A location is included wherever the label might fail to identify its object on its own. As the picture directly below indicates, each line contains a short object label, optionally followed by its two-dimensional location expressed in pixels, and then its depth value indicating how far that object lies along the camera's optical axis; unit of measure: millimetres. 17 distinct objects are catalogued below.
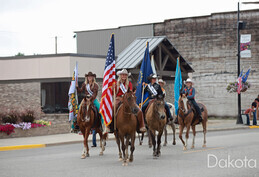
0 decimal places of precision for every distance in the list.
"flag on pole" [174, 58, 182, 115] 20845
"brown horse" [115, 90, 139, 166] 13820
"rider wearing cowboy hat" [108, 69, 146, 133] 14916
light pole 35800
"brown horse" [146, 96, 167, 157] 15219
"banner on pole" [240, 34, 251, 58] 36031
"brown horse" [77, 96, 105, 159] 15758
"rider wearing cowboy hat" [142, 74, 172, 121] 15648
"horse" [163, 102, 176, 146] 20725
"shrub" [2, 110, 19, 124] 24670
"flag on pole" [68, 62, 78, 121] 18469
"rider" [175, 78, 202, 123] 18488
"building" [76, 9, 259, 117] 46562
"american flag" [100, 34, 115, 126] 14688
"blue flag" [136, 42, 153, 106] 16891
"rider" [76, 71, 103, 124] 16172
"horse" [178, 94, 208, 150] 18078
